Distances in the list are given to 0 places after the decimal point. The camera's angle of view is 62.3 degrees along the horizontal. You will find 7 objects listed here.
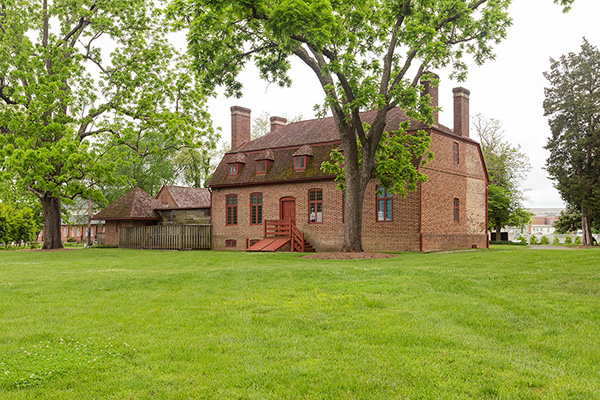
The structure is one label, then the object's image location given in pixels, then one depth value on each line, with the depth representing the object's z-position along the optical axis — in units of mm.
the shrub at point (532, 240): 48047
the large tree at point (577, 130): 36375
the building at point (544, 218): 118256
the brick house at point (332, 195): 26109
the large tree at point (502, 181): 44812
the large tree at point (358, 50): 17734
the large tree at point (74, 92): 26141
